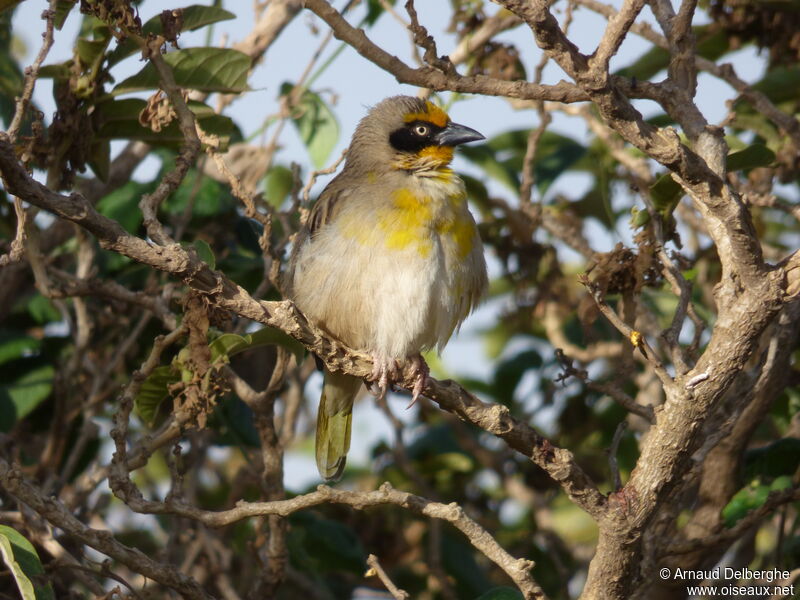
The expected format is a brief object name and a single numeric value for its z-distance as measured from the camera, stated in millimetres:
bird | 7703
